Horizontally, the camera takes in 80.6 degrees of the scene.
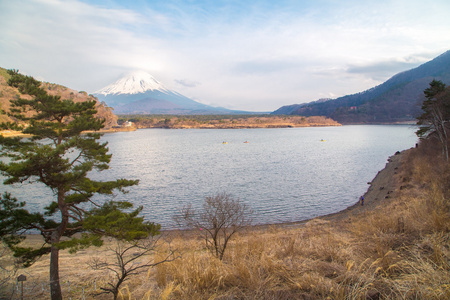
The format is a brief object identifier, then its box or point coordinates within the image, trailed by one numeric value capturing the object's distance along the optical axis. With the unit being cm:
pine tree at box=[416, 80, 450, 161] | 2278
